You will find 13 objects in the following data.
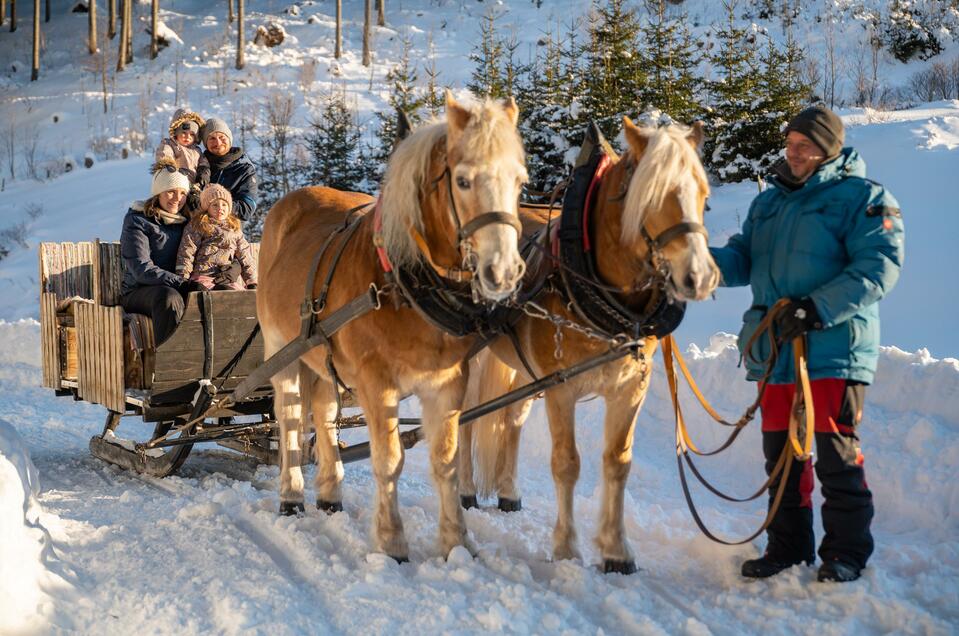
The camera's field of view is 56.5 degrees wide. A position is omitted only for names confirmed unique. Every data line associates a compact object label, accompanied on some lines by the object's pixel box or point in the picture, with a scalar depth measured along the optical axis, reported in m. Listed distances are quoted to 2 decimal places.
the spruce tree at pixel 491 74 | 15.76
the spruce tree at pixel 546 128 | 14.45
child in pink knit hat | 5.78
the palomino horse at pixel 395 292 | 3.28
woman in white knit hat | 5.40
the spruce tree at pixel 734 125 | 14.00
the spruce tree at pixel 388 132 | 15.76
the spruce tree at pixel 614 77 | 14.16
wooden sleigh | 5.40
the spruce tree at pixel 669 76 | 13.82
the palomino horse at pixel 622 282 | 3.21
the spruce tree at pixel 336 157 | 16.95
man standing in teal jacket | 3.29
